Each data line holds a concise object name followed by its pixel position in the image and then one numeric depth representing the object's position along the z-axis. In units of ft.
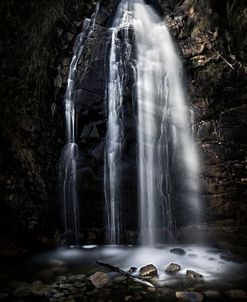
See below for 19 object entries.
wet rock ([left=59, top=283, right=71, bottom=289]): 18.13
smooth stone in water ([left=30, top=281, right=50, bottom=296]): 17.40
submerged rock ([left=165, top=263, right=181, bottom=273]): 20.15
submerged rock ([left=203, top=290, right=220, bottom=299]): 16.56
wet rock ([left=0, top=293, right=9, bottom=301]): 16.95
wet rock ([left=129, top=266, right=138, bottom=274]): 20.30
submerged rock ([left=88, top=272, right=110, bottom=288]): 18.34
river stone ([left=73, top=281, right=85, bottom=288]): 18.19
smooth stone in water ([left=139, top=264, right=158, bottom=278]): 19.45
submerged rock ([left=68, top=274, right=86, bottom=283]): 19.10
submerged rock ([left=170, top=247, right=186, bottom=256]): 24.04
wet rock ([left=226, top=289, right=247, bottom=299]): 16.52
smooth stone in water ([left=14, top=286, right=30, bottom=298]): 17.26
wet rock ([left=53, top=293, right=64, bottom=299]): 17.02
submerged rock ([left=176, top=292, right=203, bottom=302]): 16.22
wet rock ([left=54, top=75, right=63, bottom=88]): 29.39
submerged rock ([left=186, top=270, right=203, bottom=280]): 18.97
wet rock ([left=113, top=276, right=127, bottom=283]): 18.86
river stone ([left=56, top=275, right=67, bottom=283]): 19.03
